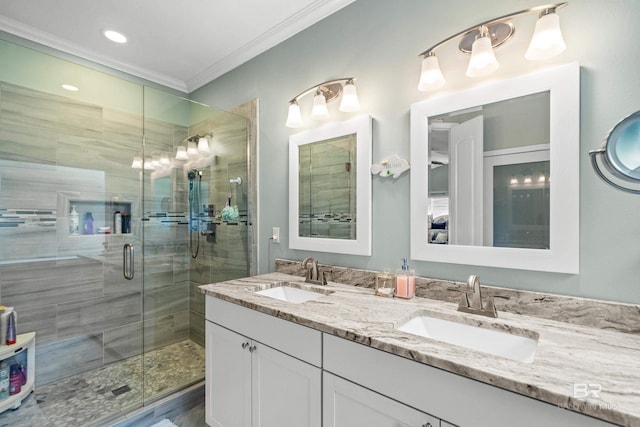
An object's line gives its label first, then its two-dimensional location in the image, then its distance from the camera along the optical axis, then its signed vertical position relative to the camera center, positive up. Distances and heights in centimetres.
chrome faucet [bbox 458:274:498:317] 117 -36
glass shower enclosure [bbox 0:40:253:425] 195 -9
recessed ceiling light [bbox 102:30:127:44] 210 +125
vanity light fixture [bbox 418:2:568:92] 109 +67
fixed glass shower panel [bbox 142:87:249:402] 222 -5
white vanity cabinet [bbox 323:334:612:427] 69 -49
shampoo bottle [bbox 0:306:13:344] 182 -67
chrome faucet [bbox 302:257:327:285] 174 -36
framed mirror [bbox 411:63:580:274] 112 +16
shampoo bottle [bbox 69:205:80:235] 213 -6
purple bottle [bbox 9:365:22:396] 179 -102
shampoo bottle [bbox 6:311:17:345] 184 -72
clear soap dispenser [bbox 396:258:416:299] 139 -32
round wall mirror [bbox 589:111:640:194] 88 +19
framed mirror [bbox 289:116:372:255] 168 +15
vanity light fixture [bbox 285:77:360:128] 168 +67
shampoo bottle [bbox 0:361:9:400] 174 -99
